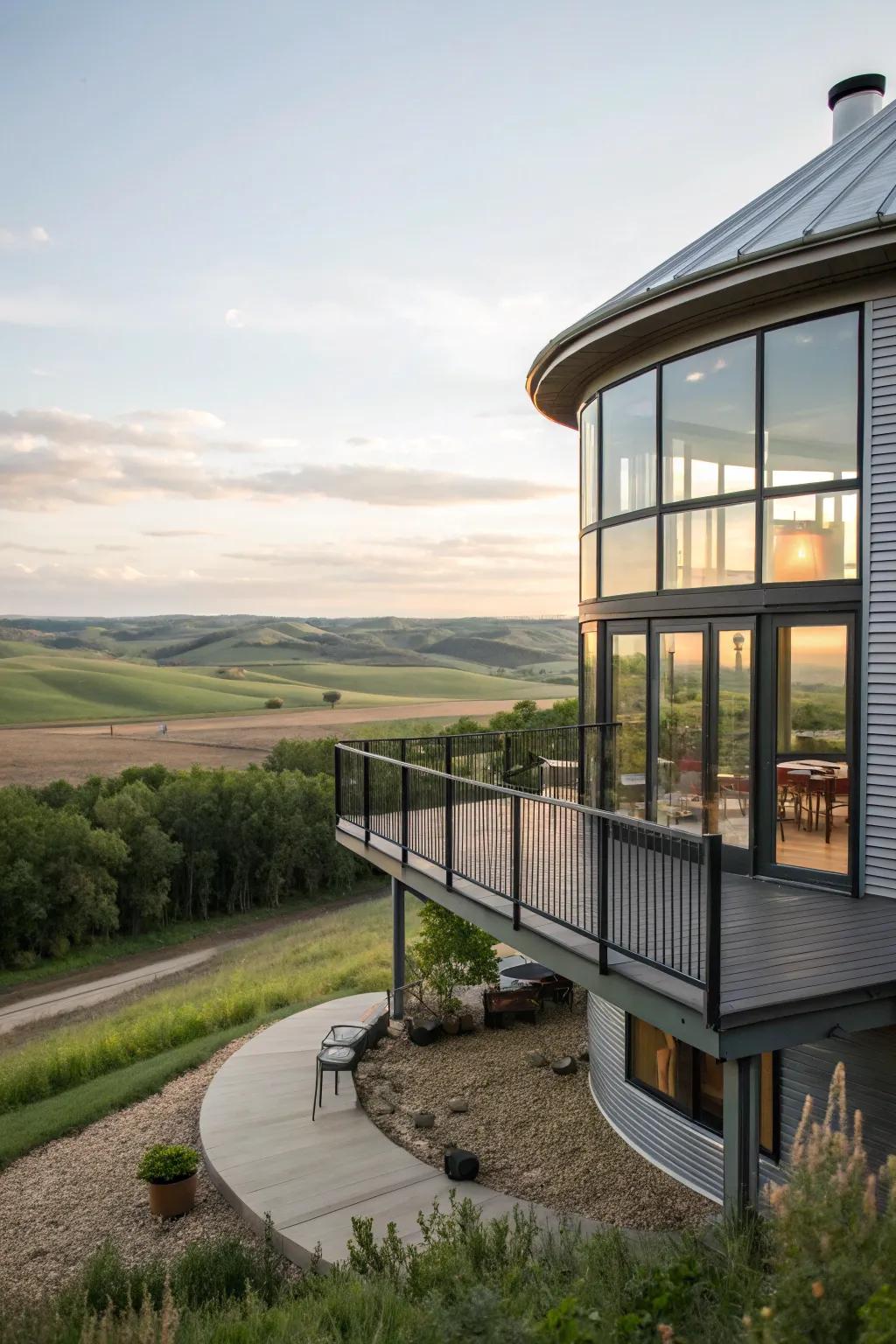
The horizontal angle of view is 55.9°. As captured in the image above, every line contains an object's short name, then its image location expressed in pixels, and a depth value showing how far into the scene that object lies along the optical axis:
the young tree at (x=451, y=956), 12.17
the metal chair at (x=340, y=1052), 9.55
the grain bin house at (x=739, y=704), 5.77
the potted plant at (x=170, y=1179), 7.78
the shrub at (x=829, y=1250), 2.87
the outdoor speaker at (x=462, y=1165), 7.76
